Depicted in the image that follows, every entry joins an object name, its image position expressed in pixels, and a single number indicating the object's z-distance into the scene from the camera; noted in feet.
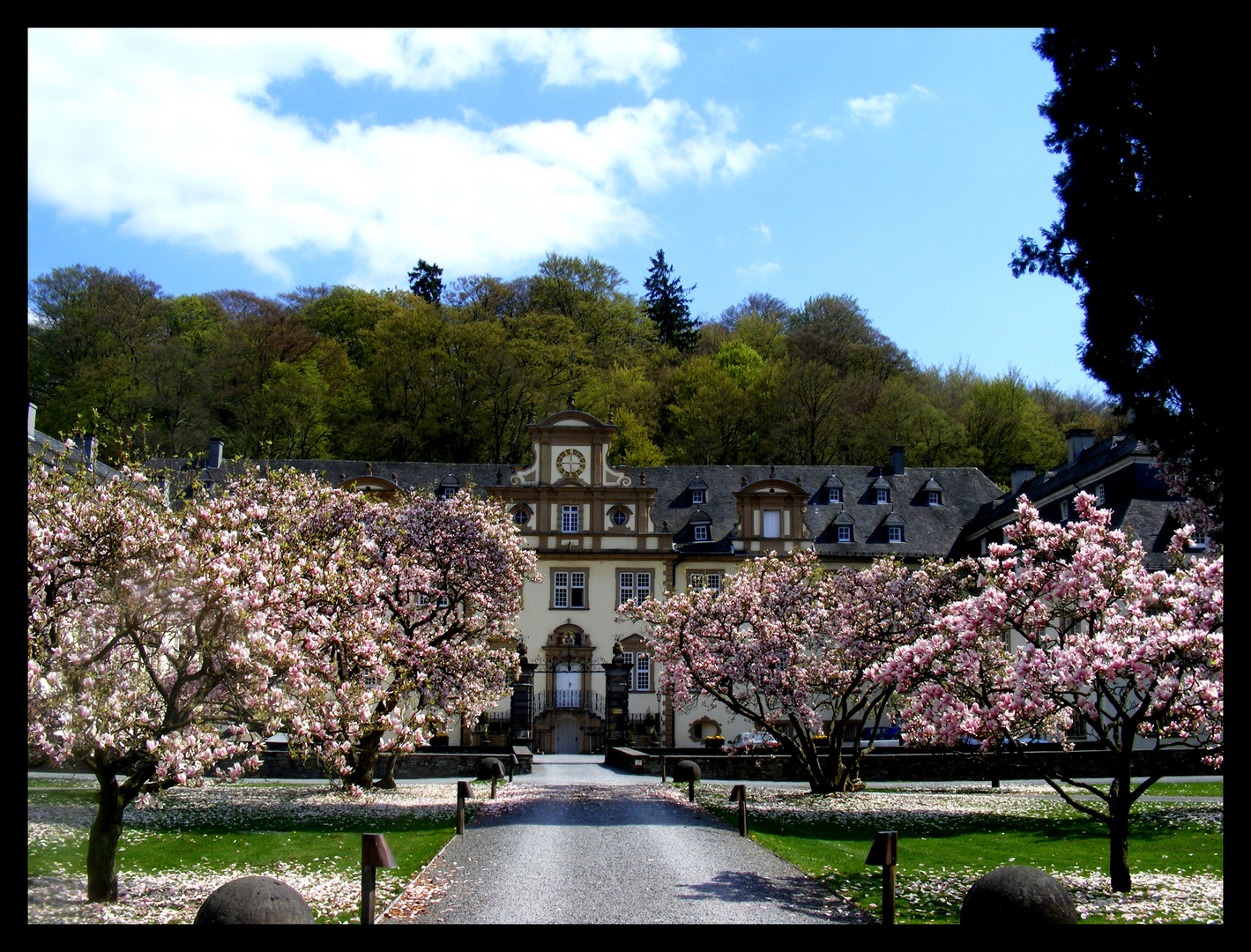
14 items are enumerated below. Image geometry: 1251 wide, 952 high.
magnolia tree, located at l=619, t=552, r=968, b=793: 84.43
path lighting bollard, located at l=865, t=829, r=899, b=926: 35.97
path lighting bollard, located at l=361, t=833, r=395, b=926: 33.53
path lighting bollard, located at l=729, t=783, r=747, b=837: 58.70
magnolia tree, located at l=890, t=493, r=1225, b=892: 43.11
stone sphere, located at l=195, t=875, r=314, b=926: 28.45
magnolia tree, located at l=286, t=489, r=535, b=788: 65.77
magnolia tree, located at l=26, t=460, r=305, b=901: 35.78
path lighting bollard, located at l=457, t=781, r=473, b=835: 57.06
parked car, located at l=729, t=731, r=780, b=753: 112.16
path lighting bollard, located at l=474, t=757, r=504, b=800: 77.51
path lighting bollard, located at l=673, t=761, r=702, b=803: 77.82
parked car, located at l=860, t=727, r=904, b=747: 123.75
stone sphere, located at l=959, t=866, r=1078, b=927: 30.81
